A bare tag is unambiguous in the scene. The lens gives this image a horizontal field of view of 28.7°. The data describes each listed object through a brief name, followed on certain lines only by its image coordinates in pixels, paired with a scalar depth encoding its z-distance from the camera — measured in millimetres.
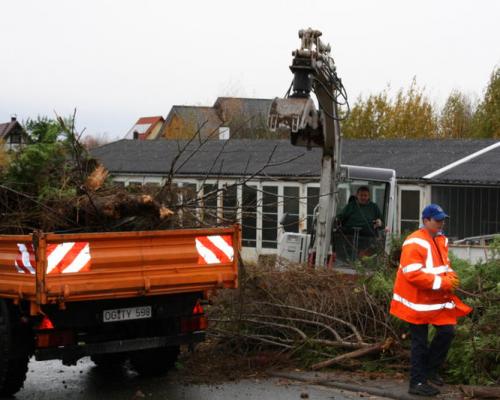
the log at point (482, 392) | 8633
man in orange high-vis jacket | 8695
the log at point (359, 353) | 10133
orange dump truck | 8766
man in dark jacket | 14727
